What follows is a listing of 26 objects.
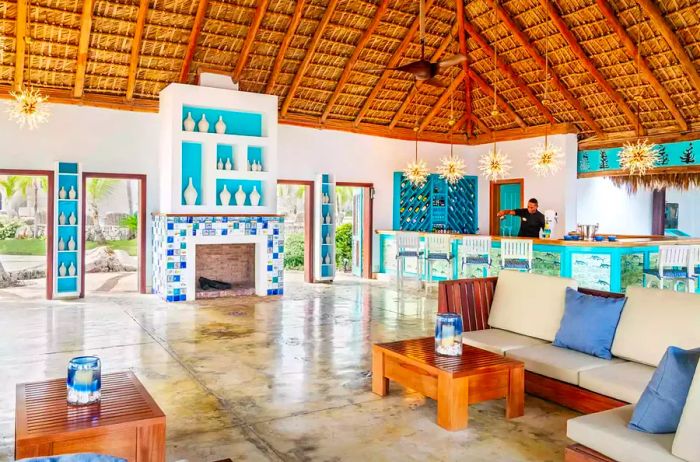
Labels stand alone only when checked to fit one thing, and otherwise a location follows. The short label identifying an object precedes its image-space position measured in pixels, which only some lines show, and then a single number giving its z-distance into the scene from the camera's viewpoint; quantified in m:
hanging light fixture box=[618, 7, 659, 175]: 8.59
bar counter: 7.73
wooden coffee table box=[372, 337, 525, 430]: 3.43
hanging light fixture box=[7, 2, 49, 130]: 7.54
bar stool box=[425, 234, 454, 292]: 9.04
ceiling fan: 6.31
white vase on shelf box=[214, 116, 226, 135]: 8.70
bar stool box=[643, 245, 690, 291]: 7.31
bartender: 8.85
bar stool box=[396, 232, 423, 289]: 9.47
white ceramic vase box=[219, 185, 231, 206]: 8.82
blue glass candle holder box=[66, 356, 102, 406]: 2.70
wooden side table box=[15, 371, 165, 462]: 2.38
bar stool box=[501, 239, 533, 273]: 8.10
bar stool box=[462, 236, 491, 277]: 8.55
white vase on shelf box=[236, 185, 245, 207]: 8.90
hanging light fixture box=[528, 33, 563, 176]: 9.44
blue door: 11.74
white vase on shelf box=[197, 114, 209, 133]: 8.57
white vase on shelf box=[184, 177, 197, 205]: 8.50
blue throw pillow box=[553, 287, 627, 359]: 3.81
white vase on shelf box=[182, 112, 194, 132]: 8.50
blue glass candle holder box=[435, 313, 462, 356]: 3.77
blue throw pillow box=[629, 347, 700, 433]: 2.40
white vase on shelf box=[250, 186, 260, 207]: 9.06
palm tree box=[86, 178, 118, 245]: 12.84
